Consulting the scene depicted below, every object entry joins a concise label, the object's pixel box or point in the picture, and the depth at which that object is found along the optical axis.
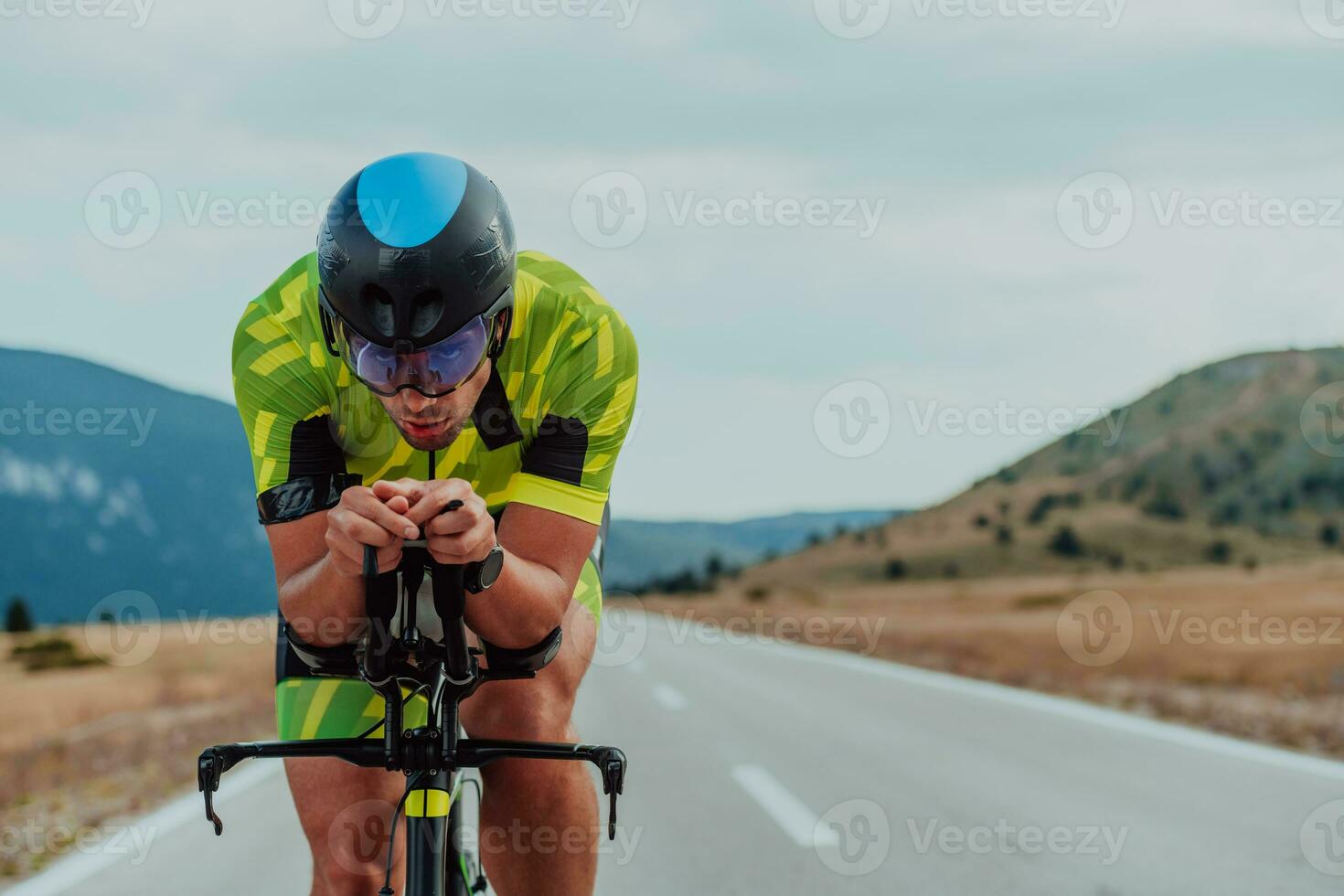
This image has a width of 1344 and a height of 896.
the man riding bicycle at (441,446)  2.20
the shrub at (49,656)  28.94
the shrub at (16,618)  56.50
